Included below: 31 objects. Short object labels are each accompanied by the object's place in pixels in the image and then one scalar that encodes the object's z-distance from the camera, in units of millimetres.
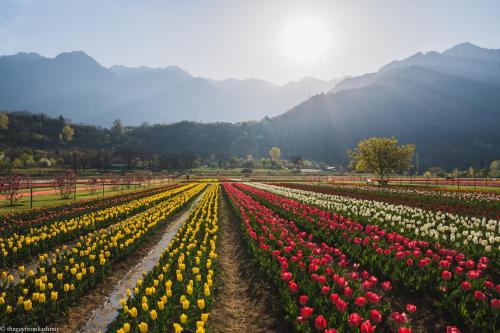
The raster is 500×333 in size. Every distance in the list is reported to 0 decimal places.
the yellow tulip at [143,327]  4992
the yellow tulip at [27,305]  5922
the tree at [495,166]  103450
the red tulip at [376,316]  4910
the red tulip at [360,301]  5411
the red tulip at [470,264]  7027
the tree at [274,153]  175862
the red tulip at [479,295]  5541
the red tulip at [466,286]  6076
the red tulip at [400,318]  4712
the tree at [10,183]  26203
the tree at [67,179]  32609
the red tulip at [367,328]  4406
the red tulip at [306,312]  5039
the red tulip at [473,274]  6430
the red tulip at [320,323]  4758
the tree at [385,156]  54281
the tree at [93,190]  38503
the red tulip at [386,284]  6316
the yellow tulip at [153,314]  5379
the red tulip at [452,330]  4219
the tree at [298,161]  173925
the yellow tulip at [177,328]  4845
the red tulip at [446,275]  6474
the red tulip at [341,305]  5281
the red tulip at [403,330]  4141
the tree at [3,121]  162850
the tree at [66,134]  183500
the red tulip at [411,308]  5160
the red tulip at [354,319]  4672
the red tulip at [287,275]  6817
